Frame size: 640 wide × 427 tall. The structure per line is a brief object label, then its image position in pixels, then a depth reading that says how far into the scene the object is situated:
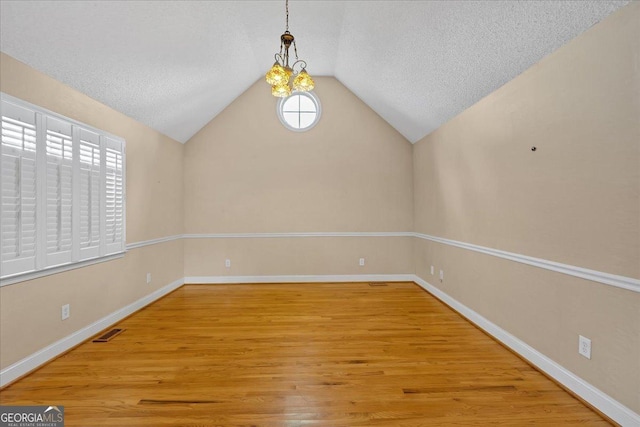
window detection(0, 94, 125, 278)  2.15
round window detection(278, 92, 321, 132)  5.15
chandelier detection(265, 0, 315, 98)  2.31
